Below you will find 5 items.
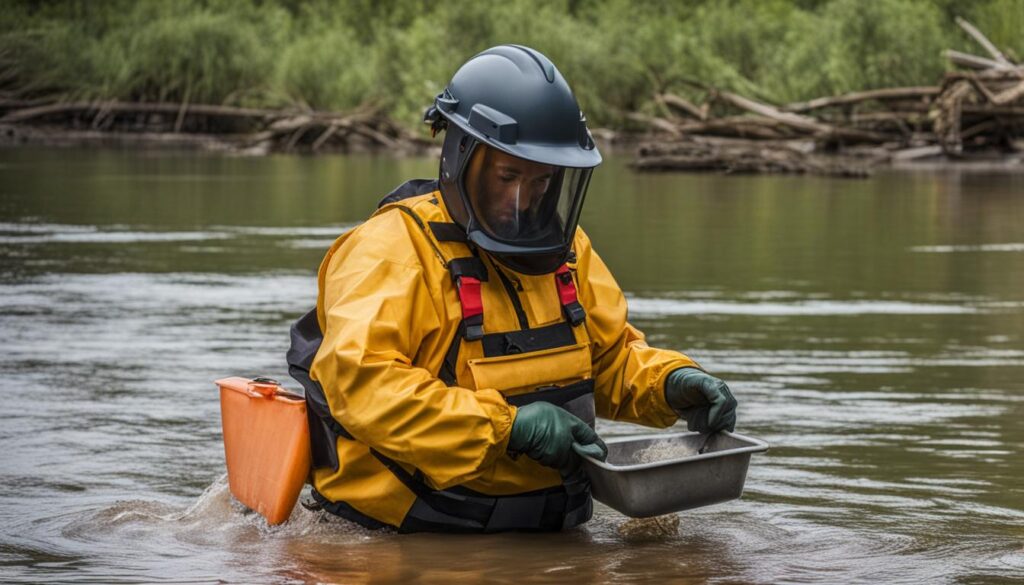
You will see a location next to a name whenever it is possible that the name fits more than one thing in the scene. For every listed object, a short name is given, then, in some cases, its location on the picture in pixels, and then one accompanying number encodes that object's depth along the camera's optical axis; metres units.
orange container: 4.90
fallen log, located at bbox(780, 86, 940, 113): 33.94
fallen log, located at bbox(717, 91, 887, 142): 34.56
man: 4.44
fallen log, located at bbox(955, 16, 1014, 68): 34.00
